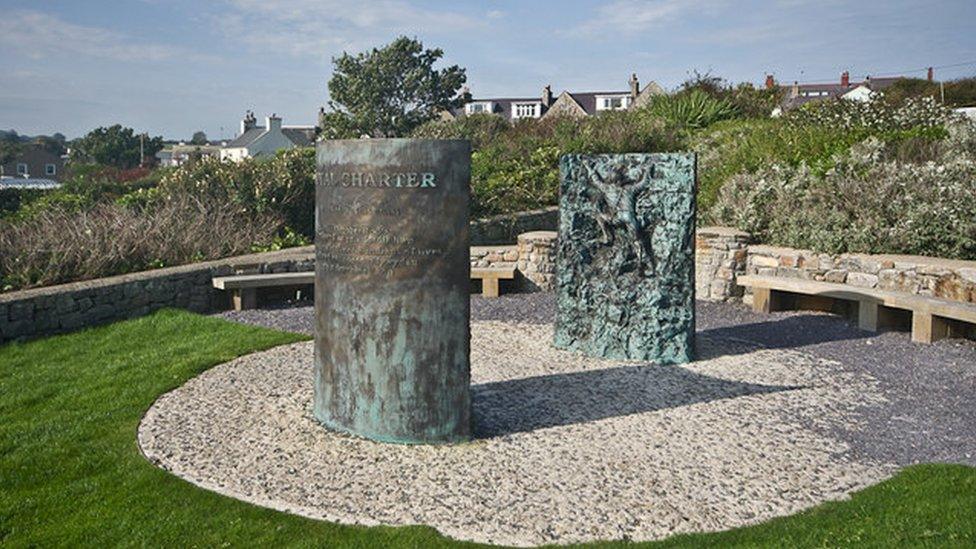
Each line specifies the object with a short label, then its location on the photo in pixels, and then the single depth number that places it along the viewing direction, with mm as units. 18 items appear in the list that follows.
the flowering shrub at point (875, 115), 16391
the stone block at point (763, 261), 10602
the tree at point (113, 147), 66938
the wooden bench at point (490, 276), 11133
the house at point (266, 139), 60281
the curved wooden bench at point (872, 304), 8469
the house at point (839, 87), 45344
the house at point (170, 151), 79600
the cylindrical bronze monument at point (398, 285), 5336
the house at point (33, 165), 69312
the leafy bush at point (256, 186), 12633
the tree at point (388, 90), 50281
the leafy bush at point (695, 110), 20281
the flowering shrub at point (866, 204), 9977
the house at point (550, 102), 61012
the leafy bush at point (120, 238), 9211
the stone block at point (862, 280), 9750
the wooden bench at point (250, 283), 9906
